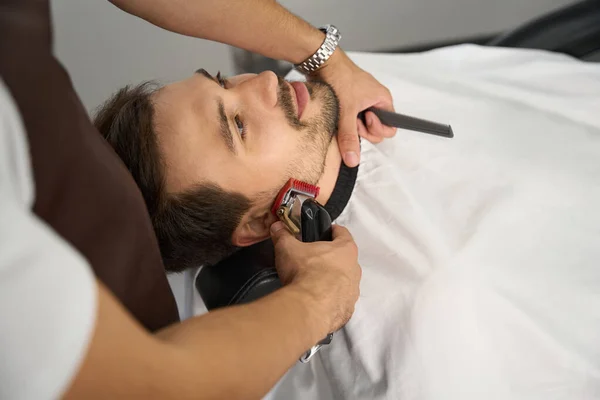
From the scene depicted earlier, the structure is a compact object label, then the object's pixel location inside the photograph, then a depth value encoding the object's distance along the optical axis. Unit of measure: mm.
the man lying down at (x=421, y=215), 807
